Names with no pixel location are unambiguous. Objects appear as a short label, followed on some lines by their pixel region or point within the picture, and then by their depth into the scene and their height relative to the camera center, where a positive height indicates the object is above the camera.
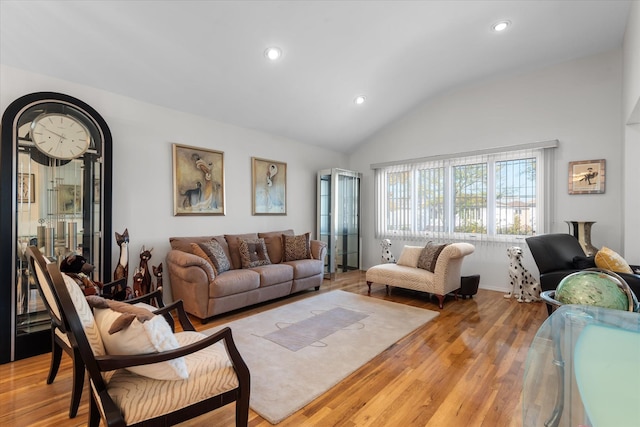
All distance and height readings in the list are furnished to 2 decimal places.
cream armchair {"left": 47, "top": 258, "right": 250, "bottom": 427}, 1.26 -0.74
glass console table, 0.87 -0.51
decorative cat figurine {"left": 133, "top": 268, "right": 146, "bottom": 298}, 3.38 -0.78
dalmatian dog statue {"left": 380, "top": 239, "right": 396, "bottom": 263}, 5.49 -0.71
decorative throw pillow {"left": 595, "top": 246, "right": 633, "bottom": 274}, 2.90 -0.47
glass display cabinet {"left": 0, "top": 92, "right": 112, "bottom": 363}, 2.58 +0.08
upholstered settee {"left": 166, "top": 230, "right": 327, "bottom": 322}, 3.44 -0.75
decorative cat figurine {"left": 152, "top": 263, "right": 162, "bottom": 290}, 3.58 -0.72
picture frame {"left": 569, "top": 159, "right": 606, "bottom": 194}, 4.07 +0.48
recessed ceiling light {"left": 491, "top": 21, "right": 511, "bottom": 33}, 3.54 +2.17
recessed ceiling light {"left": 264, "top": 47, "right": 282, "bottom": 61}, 3.42 +1.80
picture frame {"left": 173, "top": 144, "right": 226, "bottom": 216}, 4.05 +0.43
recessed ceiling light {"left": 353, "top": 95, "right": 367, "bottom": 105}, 4.84 +1.80
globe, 1.33 -0.35
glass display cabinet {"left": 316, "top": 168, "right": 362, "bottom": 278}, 5.83 -0.08
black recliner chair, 3.30 -0.50
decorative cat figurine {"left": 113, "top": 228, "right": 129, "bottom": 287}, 3.15 -0.47
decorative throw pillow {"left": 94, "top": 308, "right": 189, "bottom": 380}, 1.29 -0.56
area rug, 2.11 -1.22
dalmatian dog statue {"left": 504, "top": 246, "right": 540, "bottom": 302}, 4.23 -0.93
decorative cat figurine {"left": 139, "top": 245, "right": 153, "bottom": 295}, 3.43 -0.69
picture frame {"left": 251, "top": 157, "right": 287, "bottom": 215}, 4.98 +0.43
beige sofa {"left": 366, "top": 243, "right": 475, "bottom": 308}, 3.98 -0.85
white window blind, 4.61 +0.27
